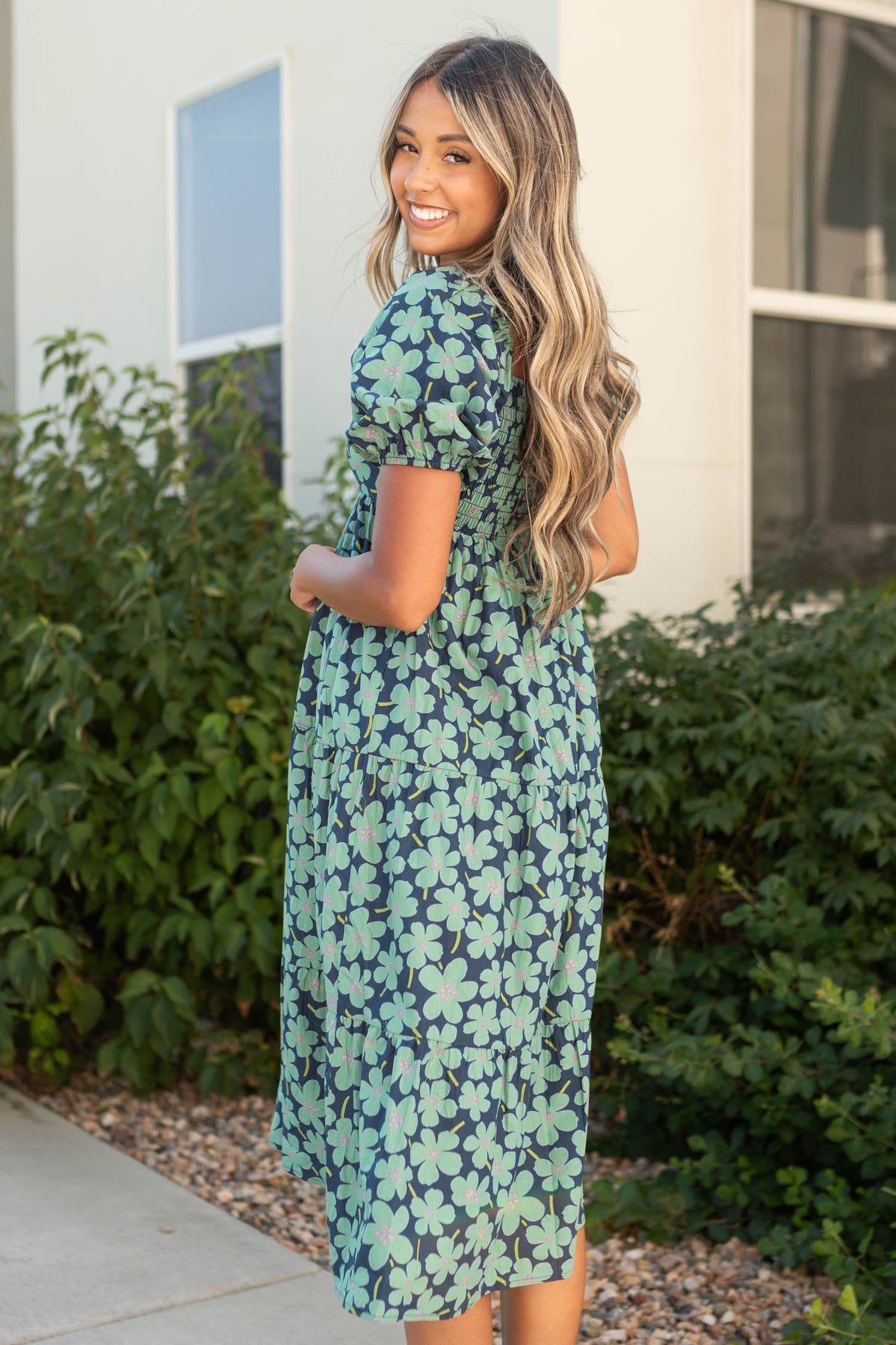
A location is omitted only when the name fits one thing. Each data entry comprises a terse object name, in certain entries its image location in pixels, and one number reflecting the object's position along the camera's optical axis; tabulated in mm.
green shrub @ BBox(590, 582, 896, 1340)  2707
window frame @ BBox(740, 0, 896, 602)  4188
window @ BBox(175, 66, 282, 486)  5086
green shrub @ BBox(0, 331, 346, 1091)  3338
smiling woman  1765
